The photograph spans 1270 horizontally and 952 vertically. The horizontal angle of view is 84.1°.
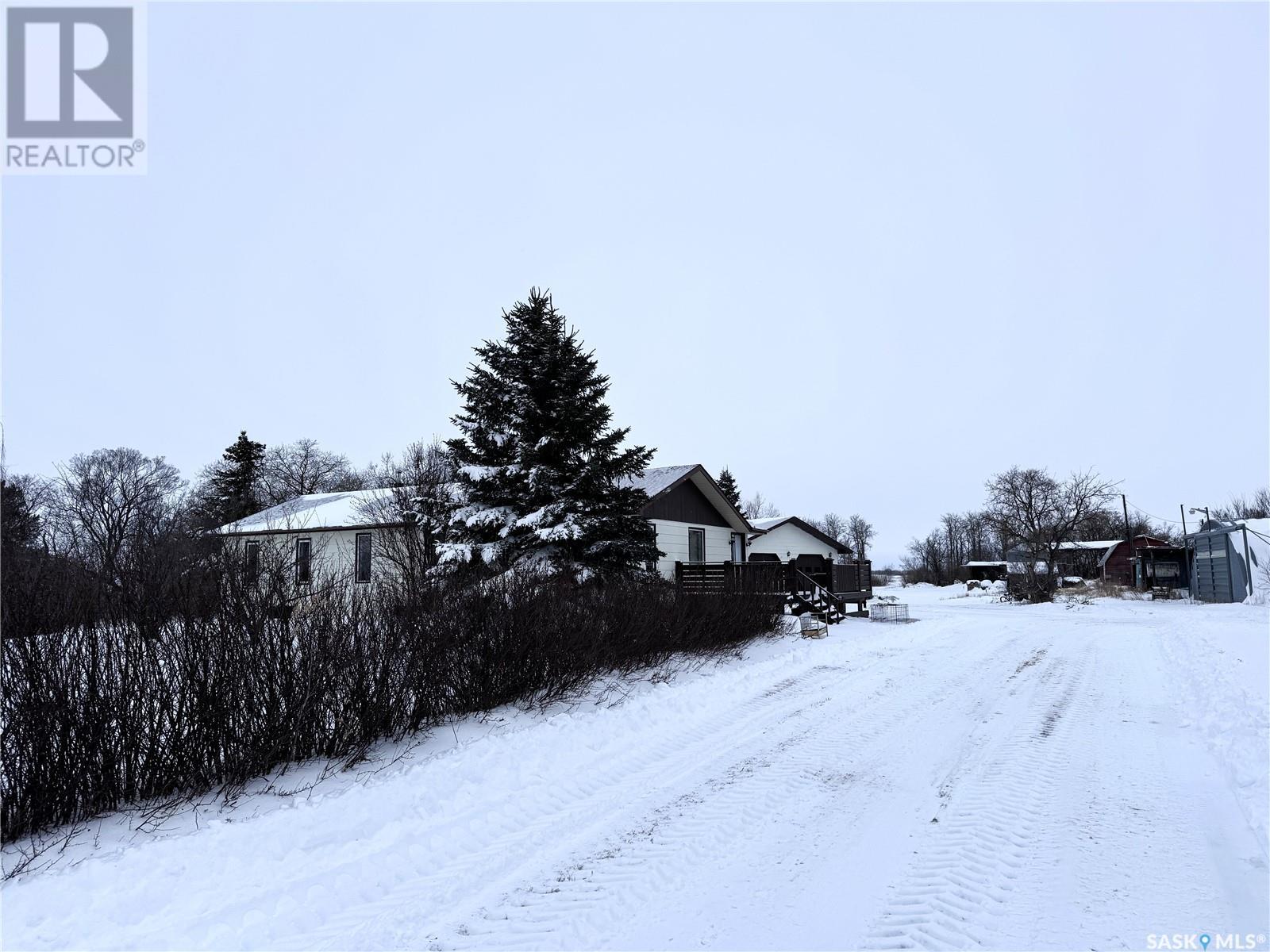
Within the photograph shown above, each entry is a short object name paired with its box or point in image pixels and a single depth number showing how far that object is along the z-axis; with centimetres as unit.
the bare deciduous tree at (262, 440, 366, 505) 5999
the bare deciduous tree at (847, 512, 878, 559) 10094
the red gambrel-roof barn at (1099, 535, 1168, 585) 5156
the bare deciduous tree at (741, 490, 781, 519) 8431
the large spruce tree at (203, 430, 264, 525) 4822
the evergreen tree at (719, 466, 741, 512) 5456
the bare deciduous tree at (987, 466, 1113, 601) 3975
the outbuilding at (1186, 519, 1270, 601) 2662
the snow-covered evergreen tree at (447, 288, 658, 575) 1664
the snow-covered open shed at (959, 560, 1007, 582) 6819
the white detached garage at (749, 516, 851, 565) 3703
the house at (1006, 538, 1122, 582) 4394
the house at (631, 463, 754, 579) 2431
